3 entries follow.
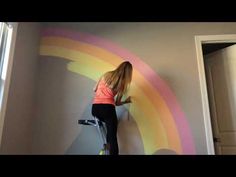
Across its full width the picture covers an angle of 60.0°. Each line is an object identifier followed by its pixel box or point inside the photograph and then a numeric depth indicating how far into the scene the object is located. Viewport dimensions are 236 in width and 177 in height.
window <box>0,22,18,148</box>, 1.69
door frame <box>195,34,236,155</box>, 2.13
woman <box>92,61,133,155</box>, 1.96
